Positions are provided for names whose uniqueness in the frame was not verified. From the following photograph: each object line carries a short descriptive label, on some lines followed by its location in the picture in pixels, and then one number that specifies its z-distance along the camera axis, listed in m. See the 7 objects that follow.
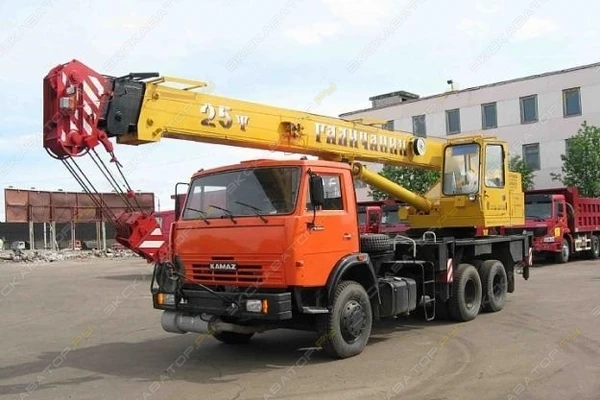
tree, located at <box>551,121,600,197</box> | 33.72
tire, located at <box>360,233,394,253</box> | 8.62
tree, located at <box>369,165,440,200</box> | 34.69
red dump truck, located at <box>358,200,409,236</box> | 22.69
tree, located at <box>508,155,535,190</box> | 37.72
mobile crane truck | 7.23
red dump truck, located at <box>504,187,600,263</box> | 21.67
